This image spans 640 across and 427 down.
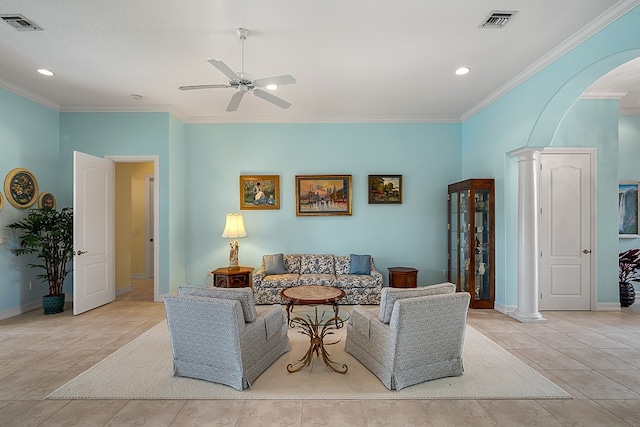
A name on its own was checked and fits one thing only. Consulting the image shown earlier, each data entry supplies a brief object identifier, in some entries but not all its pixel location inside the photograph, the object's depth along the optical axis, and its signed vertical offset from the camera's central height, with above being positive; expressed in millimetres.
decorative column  4449 -394
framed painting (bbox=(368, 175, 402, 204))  6102 +491
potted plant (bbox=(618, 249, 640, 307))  5156 -972
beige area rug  2607 -1485
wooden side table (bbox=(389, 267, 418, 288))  5559 -1126
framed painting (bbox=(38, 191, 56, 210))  5160 +284
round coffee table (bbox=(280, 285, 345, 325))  3541 -943
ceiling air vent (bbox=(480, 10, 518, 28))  2957 +1885
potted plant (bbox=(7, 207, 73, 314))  4699 -410
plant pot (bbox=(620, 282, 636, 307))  5148 -1339
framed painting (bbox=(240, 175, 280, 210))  6043 +459
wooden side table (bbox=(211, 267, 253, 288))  5137 -1023
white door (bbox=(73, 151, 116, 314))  4766 -242
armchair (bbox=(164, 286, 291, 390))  2627 -1041
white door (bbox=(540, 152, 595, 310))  5020 -322
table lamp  5500 -271
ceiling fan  3030 +1356
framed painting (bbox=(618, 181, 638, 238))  5645 +93
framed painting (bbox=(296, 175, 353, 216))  6070 +363
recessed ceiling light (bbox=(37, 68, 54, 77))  4133 +1939
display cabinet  5062 -463
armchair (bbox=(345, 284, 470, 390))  2631 -1059
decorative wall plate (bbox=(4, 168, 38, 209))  4645 +452
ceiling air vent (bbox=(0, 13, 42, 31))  3010 +1918
